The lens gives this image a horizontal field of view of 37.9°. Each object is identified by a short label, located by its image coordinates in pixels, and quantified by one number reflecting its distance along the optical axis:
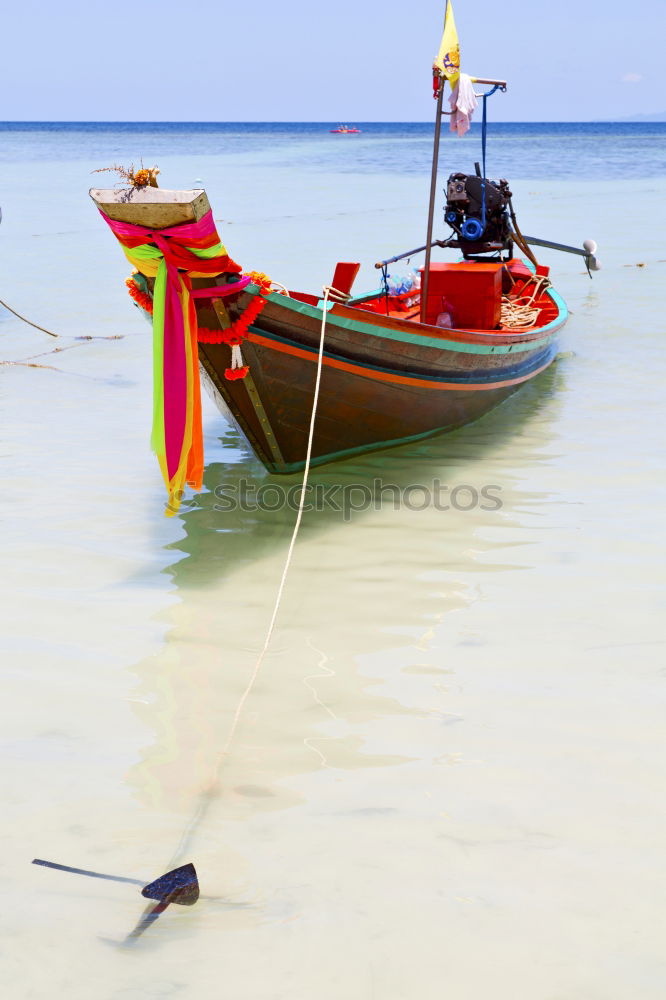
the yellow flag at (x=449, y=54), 6.52
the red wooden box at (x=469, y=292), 7.71
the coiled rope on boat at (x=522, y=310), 8.96
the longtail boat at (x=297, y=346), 4.98
